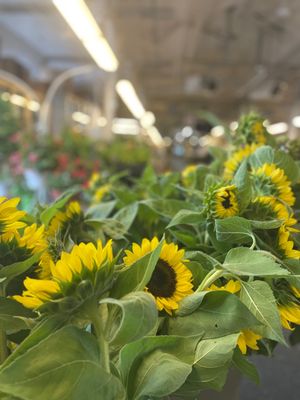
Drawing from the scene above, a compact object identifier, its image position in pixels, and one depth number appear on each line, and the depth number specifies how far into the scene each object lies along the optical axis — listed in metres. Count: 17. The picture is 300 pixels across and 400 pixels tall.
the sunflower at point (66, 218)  0.45
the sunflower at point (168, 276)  0.33
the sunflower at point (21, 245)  0.33
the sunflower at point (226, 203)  0.41
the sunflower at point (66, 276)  0.26
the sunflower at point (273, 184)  0.46
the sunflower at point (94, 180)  0.84
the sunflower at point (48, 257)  0.34
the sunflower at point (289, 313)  0.36
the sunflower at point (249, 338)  0.34
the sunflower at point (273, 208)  0.44
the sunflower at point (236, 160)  0.55
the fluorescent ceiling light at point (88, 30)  1.63
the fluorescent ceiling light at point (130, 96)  4.59
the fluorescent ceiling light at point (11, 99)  2.92
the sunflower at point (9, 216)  0.33
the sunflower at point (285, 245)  0.40
